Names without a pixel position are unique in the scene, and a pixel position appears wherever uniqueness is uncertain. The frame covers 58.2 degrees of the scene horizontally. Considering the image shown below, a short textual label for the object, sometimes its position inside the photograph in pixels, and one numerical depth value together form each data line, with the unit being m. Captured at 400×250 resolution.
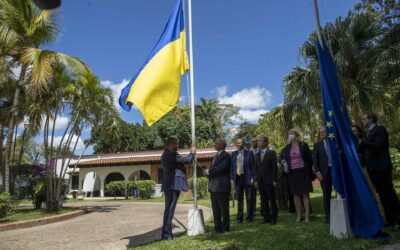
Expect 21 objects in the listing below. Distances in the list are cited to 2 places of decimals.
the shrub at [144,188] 22.75
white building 28.48
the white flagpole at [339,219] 5.13
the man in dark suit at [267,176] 6.95
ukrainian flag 6.42
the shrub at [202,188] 19.84
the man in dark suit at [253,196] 7.74
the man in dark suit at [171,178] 6.26
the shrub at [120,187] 23.86
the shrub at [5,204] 10.32
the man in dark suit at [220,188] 6.45
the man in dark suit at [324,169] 6.82
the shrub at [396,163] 13.37
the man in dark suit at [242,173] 7.71
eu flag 5.07
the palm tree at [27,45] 11.77
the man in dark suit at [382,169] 5.57
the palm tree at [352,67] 11.34
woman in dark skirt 6.82
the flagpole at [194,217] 6.45
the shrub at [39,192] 13.45
